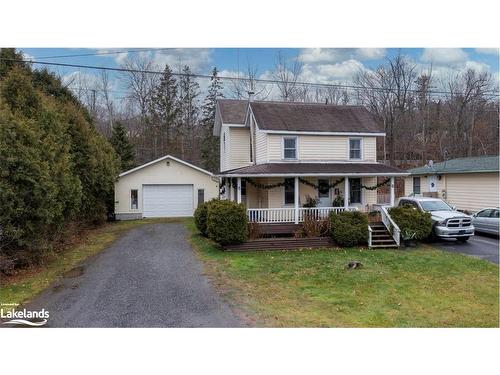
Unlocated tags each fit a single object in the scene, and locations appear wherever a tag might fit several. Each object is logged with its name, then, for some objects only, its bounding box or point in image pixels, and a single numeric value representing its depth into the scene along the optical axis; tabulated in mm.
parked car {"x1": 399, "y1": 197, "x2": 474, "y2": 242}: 12758
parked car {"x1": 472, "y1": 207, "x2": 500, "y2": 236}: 13555
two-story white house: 14055
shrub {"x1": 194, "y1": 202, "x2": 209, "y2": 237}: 14251
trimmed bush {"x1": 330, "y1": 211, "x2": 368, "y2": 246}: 12297
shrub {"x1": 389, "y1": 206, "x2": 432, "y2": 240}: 12477
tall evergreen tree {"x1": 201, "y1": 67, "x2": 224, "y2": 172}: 26719
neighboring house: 17406
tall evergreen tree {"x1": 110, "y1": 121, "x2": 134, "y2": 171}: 26781
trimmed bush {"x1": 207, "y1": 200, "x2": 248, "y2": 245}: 11648
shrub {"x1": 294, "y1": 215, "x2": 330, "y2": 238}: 12914
